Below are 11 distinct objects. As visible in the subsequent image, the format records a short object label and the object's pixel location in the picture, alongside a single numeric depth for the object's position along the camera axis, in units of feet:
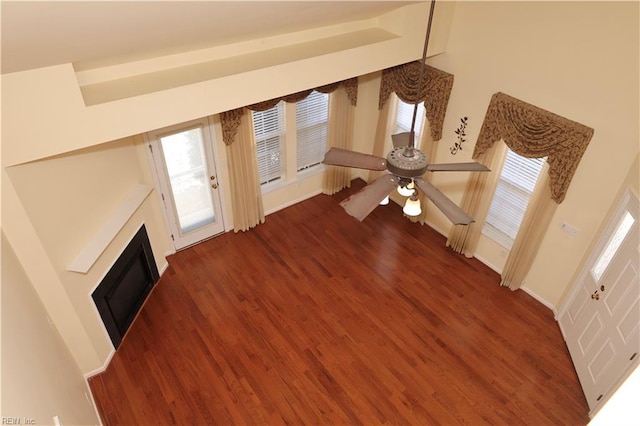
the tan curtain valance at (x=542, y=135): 15.72
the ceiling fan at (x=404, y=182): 9.34
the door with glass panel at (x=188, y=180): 18.78
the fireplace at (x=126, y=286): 16.12
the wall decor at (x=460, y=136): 19.84
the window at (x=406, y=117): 22.15
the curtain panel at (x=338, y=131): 22.63
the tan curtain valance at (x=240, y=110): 18.85
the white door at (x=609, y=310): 14.14
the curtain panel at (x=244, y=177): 19.80
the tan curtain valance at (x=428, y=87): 19.81
